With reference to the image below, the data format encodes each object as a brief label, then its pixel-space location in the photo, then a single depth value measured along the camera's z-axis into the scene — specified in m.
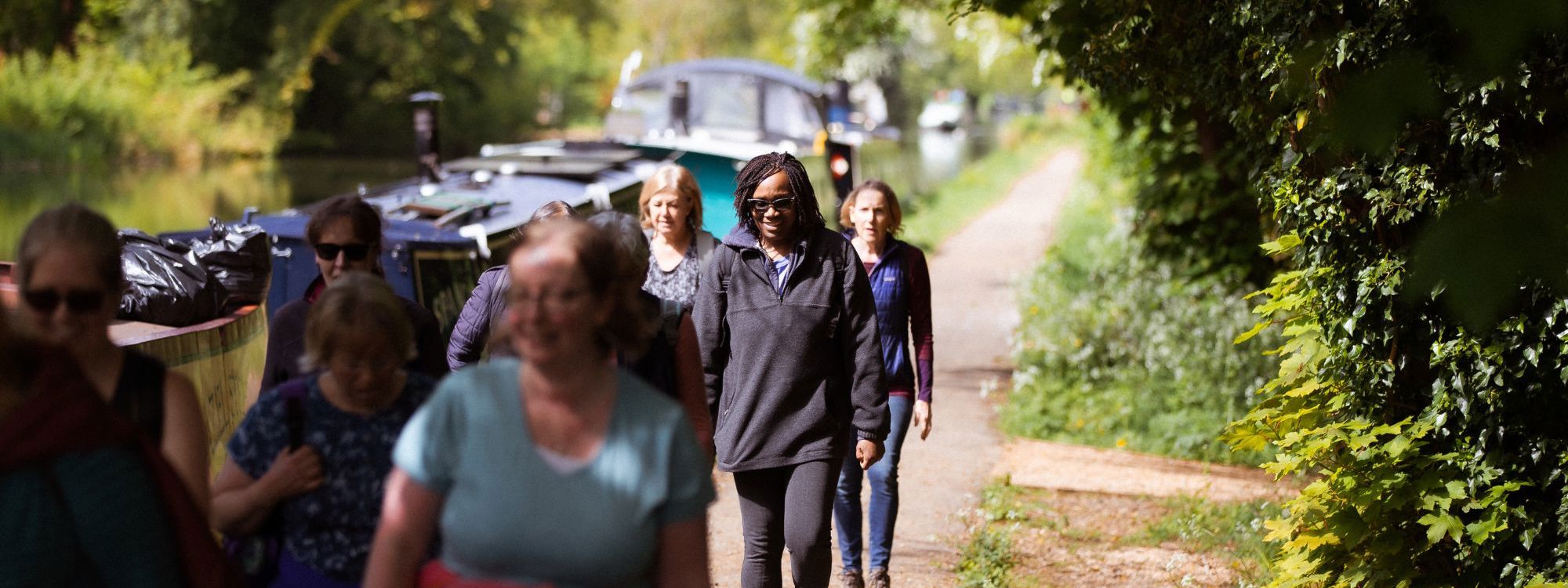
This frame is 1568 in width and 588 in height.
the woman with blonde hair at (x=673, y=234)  11.09
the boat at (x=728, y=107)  34.62
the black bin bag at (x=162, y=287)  11.85
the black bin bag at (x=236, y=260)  13.12
